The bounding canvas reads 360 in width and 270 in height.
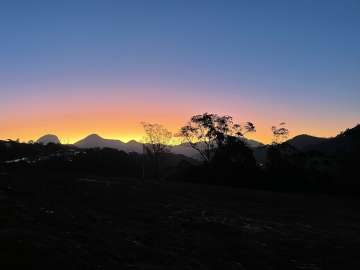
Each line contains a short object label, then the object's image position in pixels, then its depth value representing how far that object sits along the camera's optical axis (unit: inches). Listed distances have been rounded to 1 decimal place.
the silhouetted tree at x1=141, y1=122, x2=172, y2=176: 2770.7
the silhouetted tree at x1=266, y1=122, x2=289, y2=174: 2127.8
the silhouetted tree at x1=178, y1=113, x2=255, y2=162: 2355.6
